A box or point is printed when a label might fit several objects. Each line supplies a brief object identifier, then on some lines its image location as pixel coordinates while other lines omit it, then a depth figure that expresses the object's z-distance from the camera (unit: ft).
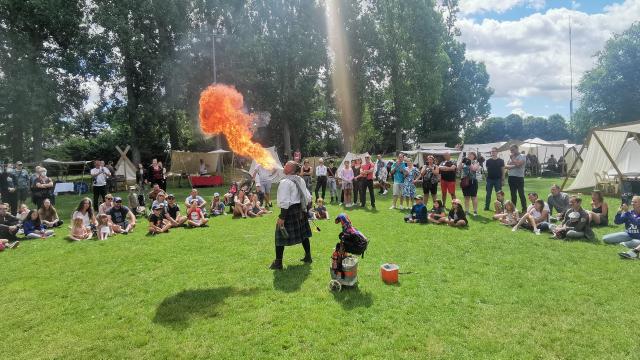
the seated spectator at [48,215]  40.42
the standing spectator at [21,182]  45.68
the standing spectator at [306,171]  46.61
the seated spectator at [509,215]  34.78
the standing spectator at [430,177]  41.60
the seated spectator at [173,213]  39.04
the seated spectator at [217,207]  46.26
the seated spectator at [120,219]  37.14
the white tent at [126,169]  86.94
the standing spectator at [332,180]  54.54
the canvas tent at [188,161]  89.97
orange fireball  30.89
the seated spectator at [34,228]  36.35
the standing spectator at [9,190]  43.11
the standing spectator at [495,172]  39.83
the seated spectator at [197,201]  41.61
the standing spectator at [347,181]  49.73
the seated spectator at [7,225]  34.14
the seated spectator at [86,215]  36.37
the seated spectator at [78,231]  34.76
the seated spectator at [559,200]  35.70
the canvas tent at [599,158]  47.73
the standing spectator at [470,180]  38.83
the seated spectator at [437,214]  36.22
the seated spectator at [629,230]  26.71
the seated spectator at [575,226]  29.27
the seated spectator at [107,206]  38.32
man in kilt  22.54
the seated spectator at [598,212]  33.22
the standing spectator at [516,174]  37.40
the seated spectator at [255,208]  44.75
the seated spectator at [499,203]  39.09
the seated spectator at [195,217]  39.01
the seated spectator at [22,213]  38.65
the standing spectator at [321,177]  52.78
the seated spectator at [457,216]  34.63
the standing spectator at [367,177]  47.21
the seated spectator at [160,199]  39.94
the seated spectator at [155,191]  45.30
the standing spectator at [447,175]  40.93
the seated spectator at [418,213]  37.12
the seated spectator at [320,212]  41.93
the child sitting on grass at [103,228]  35.27
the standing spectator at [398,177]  45.91
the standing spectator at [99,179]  47.21
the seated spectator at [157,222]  36.19
